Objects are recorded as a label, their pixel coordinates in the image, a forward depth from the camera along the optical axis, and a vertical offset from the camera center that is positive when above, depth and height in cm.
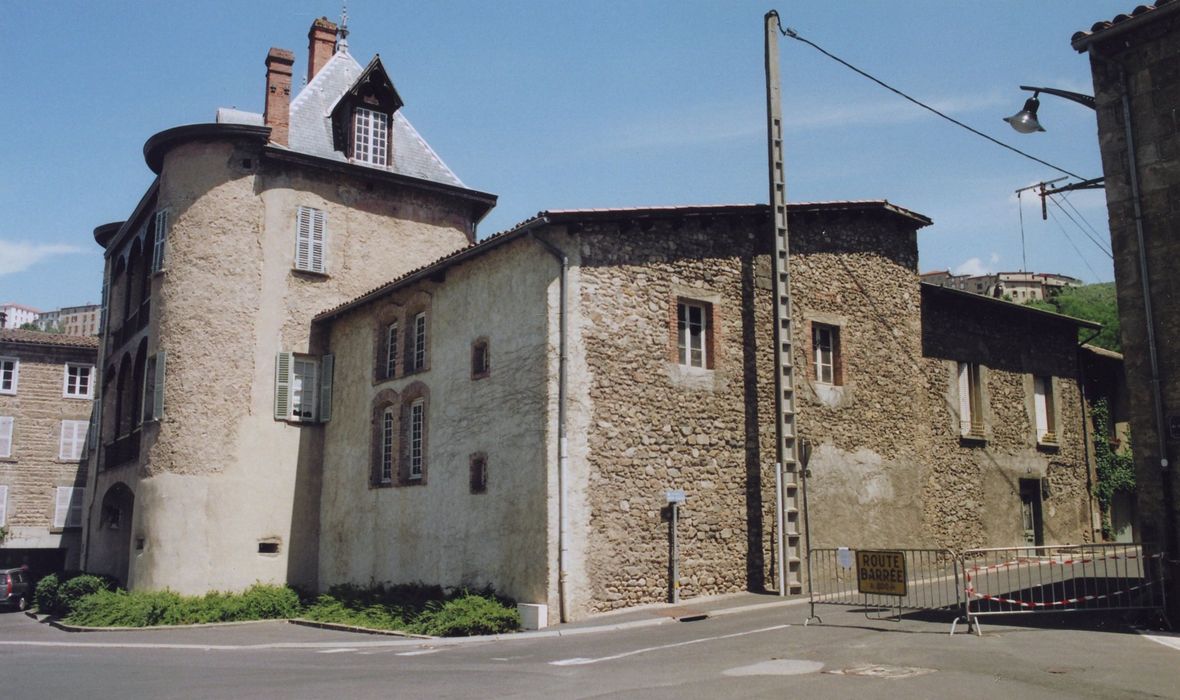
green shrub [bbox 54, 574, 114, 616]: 2431 -178
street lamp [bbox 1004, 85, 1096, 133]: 1441 +589
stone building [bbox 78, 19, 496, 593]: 2198 +530
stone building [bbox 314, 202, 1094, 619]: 1628 +207
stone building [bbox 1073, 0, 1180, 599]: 1306 +415
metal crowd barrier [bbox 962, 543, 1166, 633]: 1284 -117
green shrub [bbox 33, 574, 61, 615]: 2748 -222
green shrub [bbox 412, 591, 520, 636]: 1559 -166
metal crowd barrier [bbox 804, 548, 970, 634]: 1459 -130
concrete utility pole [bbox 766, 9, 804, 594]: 1753 +274
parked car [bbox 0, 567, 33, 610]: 2853 -210
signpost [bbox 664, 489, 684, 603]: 1638 -46
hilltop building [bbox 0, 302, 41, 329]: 12959 +2968
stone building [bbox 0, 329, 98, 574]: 3591 +268
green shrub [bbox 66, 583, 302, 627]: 2020 -194
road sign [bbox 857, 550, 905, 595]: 1326 -79
